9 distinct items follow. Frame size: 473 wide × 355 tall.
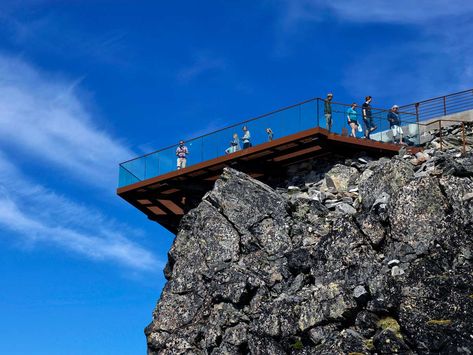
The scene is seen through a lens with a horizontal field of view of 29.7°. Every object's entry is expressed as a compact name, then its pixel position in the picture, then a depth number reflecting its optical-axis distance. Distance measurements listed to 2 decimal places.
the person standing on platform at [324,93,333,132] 36.59
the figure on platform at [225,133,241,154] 38.69
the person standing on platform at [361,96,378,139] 37.91
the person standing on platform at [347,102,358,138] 37.47
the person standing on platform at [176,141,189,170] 40.16
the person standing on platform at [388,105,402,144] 38.28
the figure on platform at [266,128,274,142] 37.33
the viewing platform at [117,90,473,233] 36.88
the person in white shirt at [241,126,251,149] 38.16
